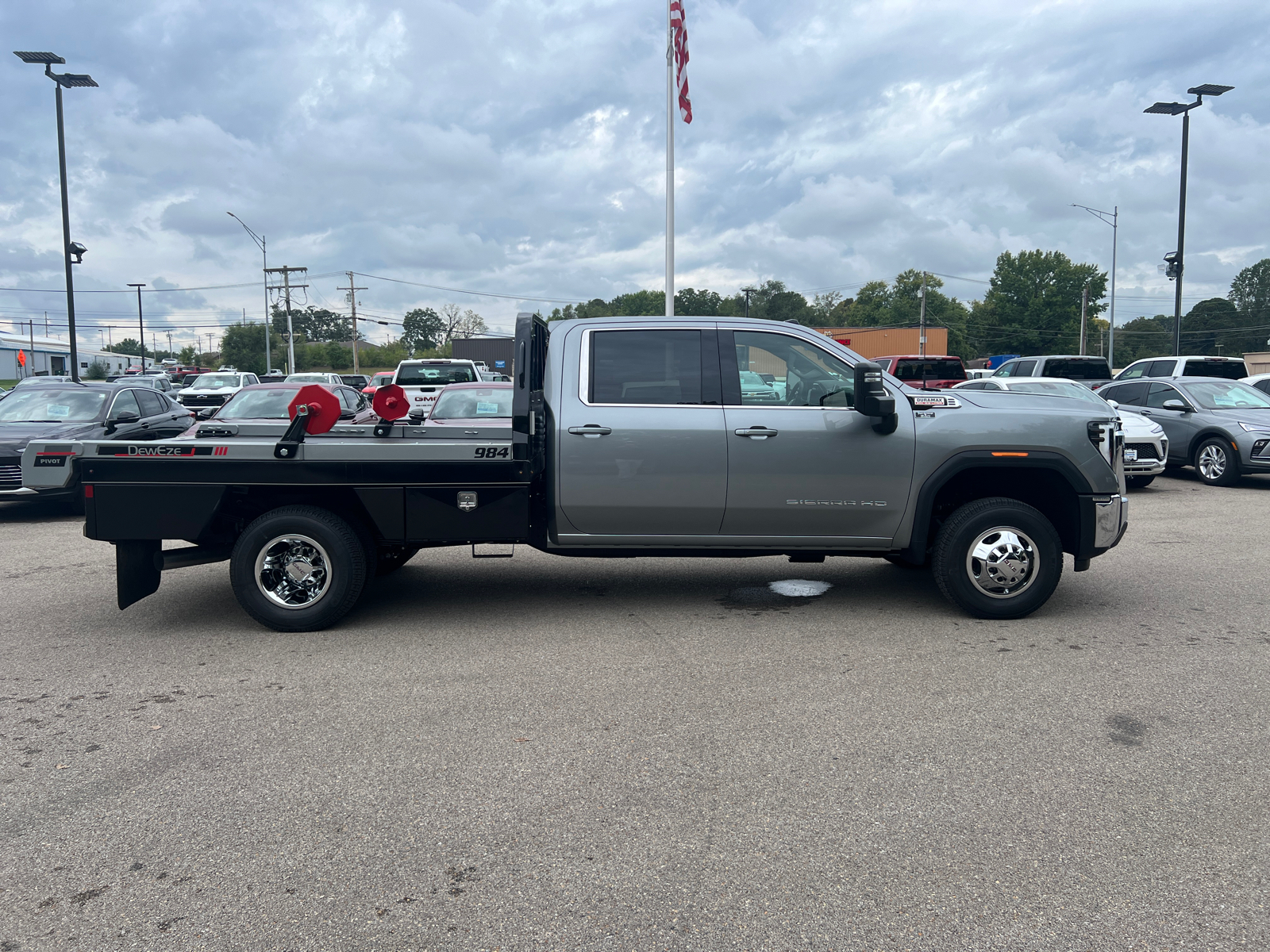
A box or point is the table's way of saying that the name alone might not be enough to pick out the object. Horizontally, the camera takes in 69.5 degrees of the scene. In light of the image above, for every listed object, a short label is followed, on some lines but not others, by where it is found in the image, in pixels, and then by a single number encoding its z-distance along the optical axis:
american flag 17.88
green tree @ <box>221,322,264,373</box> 109.00
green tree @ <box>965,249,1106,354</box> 98.25
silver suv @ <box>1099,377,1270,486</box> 13.15
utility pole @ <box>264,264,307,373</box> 72.19
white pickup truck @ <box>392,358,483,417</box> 19.05
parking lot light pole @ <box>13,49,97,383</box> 22.14
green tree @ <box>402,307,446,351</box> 140.39
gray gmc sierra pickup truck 5.73
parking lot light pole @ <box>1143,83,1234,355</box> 25.26
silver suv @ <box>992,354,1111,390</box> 20.28
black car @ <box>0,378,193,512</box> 10.77
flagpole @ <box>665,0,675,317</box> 18.83
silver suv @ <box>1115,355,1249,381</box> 18.33
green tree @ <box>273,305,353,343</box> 146.12
